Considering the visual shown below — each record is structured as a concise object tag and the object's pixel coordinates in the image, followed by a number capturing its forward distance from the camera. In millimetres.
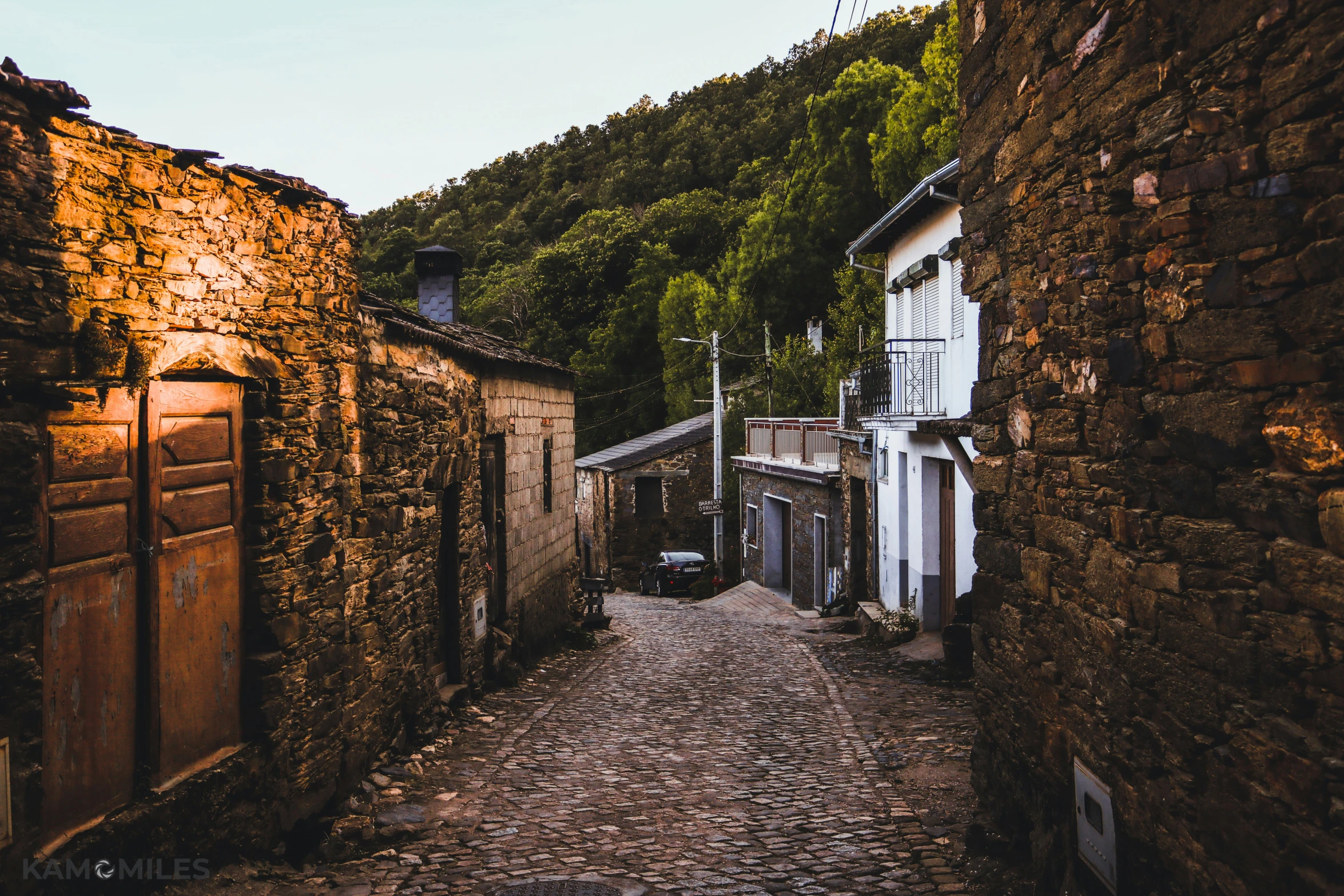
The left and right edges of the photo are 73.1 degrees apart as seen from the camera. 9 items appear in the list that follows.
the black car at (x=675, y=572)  24359
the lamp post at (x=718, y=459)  23953
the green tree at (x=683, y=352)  36500
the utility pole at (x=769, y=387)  26438
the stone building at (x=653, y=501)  27406
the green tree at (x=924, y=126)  22828
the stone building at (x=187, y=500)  3461
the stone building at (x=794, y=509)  17625
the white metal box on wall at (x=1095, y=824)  3492
